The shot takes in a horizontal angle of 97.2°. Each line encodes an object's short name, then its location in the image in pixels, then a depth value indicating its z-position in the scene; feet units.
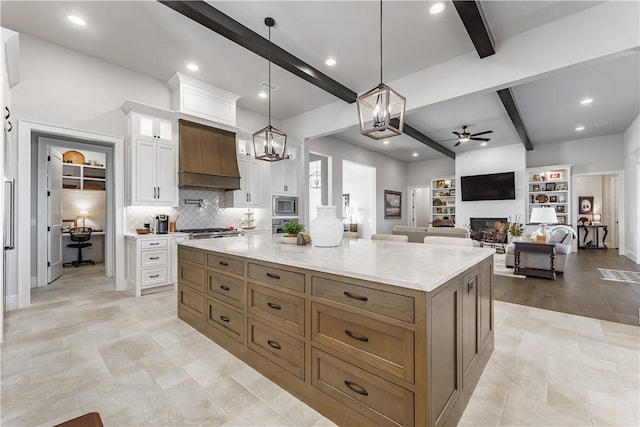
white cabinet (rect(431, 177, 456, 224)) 34.19
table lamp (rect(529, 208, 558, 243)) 16.55
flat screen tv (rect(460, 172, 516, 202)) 27.40
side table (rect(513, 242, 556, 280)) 15.61
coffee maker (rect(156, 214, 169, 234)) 14.29
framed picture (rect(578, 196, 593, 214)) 30.76
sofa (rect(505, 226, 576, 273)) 16.40
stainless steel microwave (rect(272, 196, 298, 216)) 19.21
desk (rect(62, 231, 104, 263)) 19.95
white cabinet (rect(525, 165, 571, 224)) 26.89
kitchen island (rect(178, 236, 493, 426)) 4.16
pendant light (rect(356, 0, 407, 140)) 6.77
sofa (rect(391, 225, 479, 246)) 19.02
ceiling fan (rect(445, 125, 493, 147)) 21.95
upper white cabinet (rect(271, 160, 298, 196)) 19.15
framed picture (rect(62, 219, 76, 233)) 20.21
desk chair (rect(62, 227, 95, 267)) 19.40
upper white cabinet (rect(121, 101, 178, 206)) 13.43
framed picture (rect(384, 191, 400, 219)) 32.50
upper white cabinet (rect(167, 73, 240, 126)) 14.69
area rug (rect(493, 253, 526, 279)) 16.74
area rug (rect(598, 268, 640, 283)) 15.26
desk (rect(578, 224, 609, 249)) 28.55
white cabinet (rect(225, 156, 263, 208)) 17.52
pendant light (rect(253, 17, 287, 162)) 10.23
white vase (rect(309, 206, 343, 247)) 7.82
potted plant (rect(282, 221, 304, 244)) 8.91
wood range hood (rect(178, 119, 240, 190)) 14.85
